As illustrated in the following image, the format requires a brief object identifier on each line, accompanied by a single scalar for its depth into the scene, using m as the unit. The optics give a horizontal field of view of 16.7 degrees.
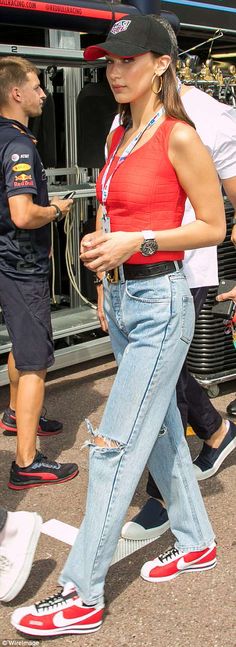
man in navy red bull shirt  3.77
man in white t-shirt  3.21
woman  2.48
